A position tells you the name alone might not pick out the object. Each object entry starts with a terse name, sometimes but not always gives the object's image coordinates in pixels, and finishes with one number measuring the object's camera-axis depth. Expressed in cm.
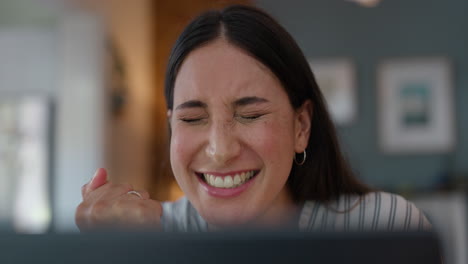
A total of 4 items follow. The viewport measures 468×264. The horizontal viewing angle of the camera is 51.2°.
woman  94
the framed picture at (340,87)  449
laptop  33
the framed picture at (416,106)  445
